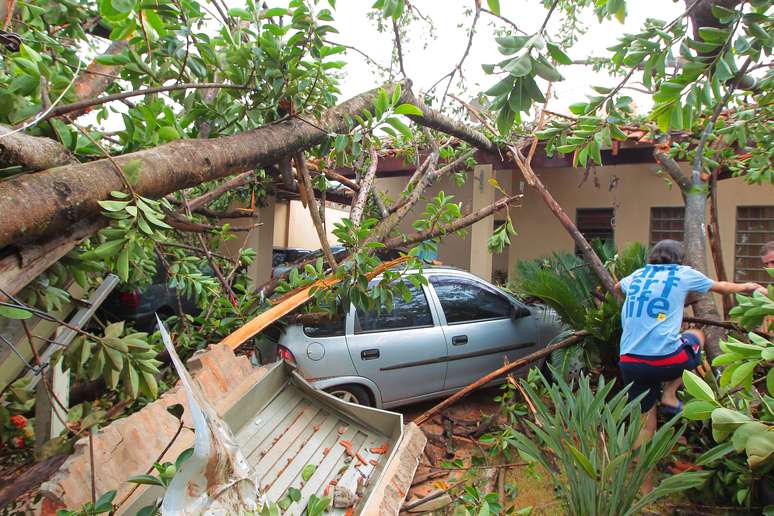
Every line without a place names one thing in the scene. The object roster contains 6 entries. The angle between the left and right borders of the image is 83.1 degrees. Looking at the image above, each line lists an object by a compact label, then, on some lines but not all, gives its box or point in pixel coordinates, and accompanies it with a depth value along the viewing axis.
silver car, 3.80
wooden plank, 3.05
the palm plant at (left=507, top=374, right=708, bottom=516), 2.16
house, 6.82
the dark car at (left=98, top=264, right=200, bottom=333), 6.29
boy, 3.08
